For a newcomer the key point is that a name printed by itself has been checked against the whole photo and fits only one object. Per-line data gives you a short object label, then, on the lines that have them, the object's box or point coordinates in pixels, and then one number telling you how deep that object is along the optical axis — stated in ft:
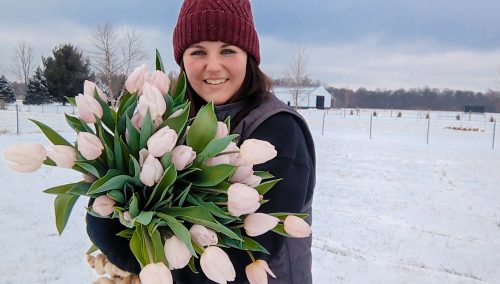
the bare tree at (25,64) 144.05
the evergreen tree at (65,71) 117.08
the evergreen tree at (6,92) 128.08
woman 3.53
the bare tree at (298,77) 105.09
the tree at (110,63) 82.43
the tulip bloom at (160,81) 3.49
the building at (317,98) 211.20
